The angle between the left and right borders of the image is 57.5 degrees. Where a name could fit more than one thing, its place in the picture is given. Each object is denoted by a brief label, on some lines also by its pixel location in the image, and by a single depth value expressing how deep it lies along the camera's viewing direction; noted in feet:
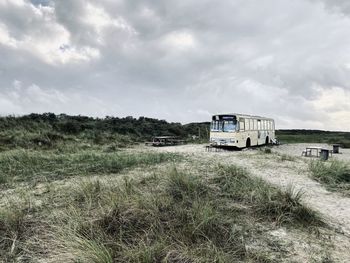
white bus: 73.67
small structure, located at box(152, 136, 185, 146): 95.74
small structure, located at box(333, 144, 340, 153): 87.37
